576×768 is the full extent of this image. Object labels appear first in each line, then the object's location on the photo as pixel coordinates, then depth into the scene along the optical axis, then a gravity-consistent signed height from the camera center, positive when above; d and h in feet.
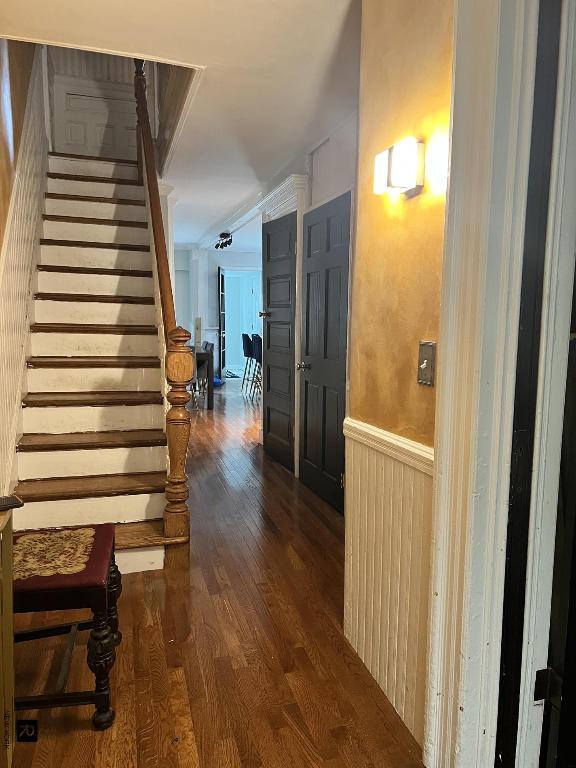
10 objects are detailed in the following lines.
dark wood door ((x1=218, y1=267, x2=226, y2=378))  32.34 -0.03
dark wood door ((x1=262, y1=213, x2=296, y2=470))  14.34 -0.49
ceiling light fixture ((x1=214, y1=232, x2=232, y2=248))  25.21 +3.80
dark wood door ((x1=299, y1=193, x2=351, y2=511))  11.28 -0.66
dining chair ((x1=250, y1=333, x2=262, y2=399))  27.68 -2.63
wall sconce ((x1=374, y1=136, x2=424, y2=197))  4.94 +1.44
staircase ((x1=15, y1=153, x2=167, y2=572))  9.12 -1.24
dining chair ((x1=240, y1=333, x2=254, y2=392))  29.37 -1.83
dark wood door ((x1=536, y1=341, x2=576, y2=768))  4.54 -2.70
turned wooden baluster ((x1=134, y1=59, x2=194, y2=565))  8.79 -1.79
